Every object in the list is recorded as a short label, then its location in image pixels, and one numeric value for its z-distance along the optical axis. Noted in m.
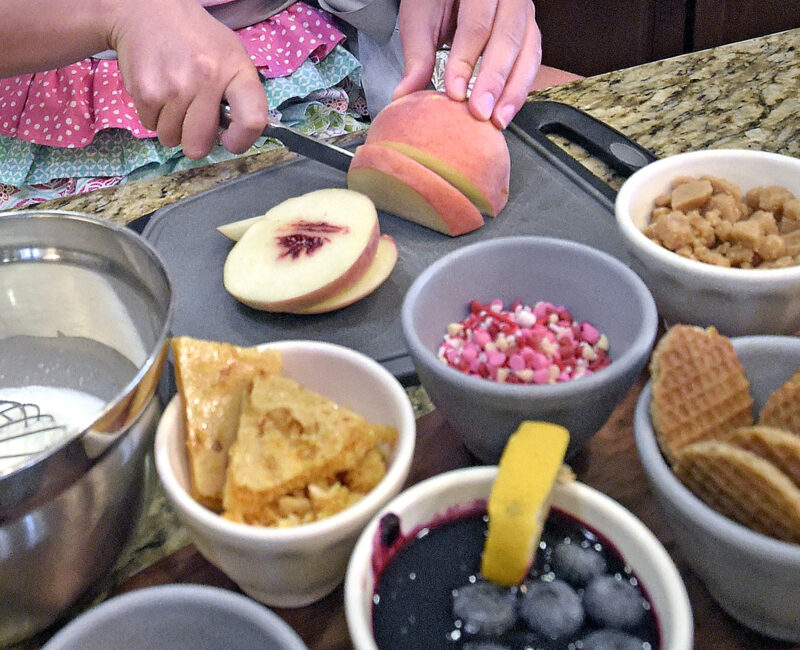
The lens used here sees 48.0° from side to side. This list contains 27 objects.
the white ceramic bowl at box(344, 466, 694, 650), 0.24
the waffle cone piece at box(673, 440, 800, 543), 0.25
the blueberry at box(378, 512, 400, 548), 0.27
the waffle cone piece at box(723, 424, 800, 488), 0.26
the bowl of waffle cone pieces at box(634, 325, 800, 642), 0.25
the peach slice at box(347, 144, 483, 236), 0.49
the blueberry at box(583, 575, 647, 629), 0.25
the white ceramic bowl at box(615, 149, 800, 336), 0.35
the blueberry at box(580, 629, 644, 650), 0.24
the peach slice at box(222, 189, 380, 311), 0.44
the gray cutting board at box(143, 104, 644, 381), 0.44
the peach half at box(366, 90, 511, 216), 0.50
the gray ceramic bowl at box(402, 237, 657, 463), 0.30
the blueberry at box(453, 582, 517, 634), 0.25
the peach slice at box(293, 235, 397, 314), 0.44
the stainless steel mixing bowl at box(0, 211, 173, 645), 0.26
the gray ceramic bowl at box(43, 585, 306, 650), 0.25
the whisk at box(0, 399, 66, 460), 0.32
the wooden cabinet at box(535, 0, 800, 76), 1.07
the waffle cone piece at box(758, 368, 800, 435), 0.28
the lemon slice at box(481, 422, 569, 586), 0.25
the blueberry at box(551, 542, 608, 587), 0.26
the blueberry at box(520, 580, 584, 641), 0.25
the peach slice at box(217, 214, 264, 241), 0.50
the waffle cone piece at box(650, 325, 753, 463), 0.29
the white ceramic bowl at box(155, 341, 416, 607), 0.27
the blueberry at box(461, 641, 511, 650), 0.25
